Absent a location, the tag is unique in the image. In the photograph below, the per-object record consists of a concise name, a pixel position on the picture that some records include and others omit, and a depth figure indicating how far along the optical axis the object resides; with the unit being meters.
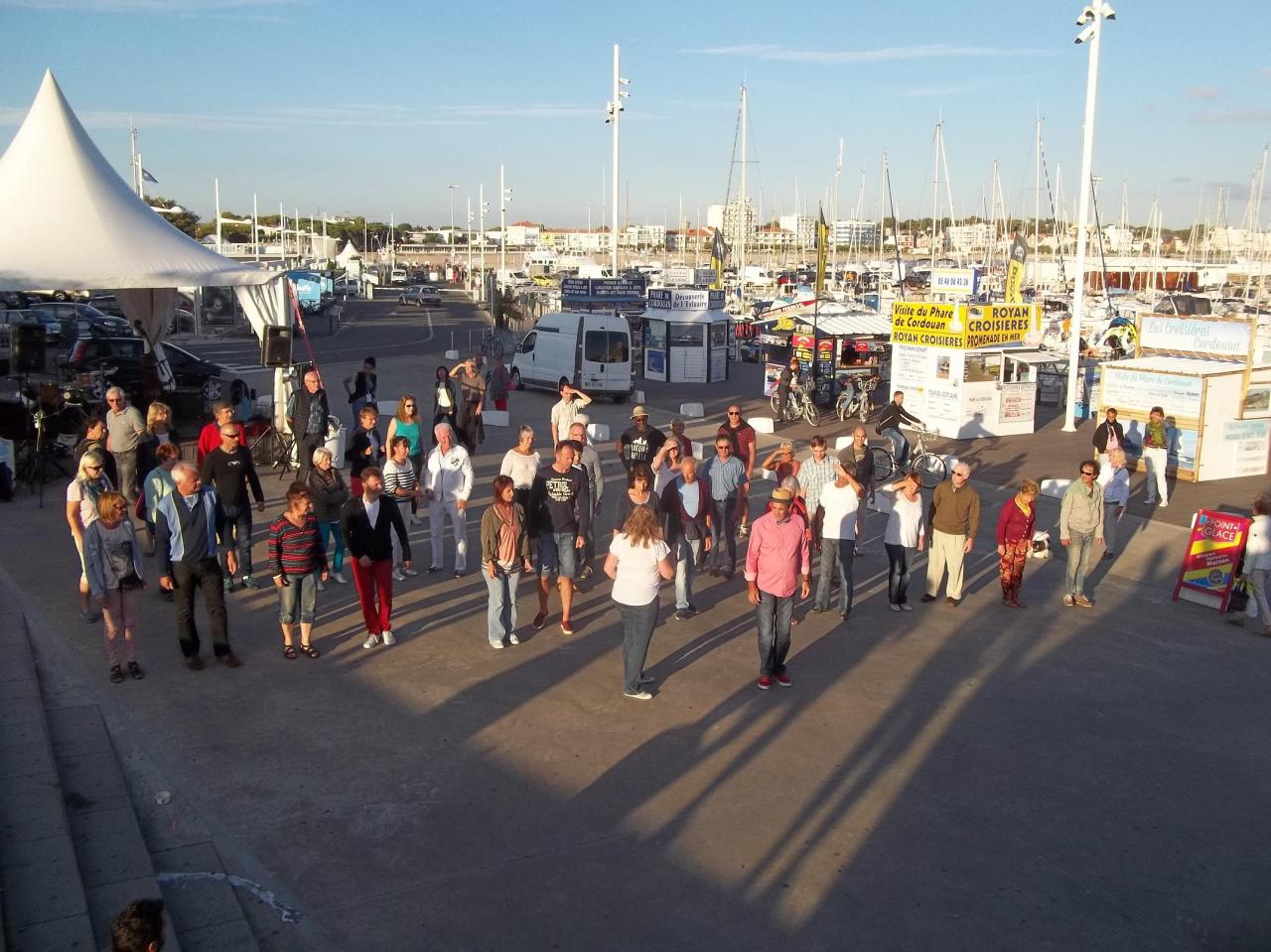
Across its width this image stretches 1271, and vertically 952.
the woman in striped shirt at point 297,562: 8.00
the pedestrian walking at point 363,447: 10.86
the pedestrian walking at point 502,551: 8.48
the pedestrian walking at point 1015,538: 10.24
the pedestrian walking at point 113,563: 7.54
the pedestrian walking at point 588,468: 9.73
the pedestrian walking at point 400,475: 9.96
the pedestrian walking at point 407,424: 11.47
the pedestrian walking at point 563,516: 9.28
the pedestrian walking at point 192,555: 7.83
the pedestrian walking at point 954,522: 9.98
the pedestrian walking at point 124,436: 11.41
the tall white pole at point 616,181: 34.06
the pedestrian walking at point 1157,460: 15.21
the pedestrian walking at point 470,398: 16.28
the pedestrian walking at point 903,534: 9.76
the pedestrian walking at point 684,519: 9.81
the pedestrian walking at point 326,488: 9.17
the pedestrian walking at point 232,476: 9.46
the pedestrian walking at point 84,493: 8.50
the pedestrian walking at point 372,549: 8.35
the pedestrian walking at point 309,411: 13.11
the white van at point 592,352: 25.56
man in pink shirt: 7.87
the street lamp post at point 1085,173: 20.39
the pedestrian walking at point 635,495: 8.43
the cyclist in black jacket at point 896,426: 15.44
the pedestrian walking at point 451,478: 10.40
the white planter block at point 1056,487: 15.72
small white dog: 12.59
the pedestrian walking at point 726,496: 10.54
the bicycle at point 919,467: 16.02
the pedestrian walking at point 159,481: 8.87
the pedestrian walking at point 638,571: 7.46
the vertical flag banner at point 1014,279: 28.67
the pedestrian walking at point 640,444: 11.99
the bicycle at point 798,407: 22.50
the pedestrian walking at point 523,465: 10.02
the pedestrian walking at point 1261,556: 9.63
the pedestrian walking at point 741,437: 11.59
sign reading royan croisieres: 21.08
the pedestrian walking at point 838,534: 9.53
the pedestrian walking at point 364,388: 16.27
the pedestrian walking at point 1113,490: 12.28
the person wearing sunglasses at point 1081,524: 10.39
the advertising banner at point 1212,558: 10.46
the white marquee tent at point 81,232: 15.58
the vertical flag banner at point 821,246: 25.68
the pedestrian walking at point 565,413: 13.85
